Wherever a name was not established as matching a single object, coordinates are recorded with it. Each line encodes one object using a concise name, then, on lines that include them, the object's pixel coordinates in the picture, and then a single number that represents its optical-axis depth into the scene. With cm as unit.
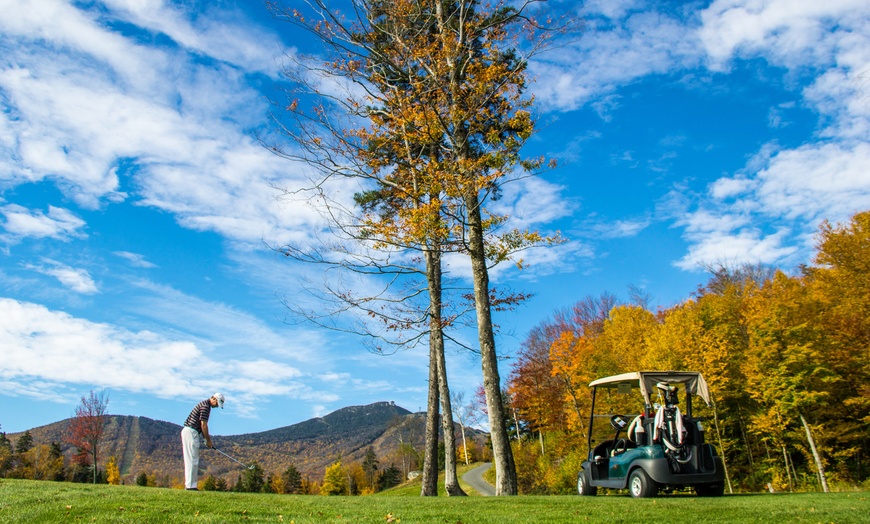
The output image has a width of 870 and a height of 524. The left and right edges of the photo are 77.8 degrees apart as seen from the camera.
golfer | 1066
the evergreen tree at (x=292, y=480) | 7650
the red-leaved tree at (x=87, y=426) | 4375
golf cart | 991
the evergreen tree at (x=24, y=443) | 6534
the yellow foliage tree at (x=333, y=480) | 7081
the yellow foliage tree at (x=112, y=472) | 6356
